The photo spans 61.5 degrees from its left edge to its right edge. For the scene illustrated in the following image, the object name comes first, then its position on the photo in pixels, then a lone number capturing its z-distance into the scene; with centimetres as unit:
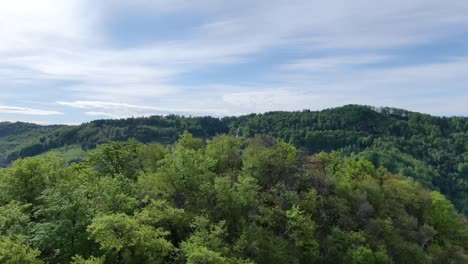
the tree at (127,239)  4025
